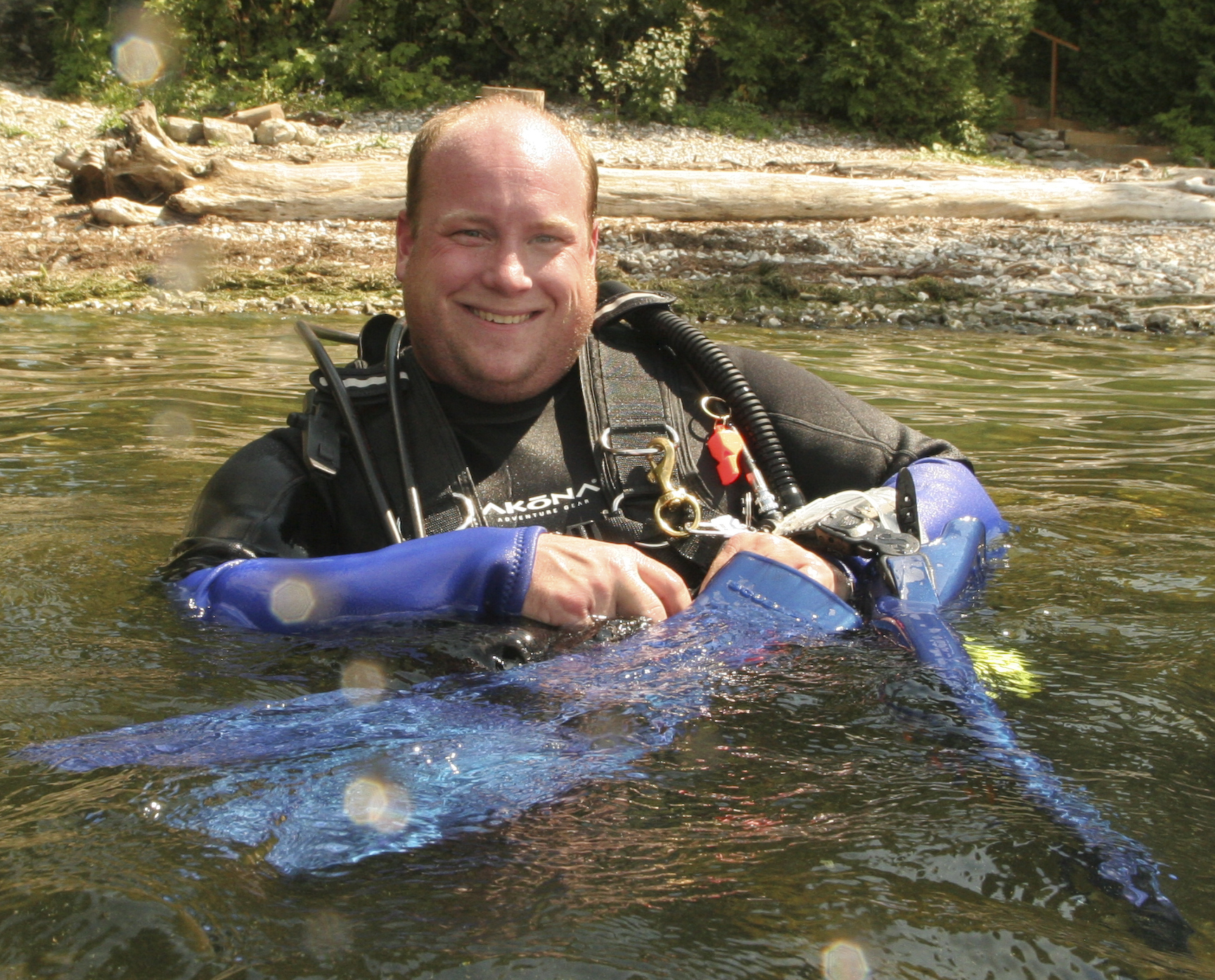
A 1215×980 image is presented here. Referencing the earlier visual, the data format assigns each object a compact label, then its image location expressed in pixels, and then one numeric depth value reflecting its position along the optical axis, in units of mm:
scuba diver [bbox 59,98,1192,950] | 1894
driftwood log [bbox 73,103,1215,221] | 10633
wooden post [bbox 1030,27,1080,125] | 19734
